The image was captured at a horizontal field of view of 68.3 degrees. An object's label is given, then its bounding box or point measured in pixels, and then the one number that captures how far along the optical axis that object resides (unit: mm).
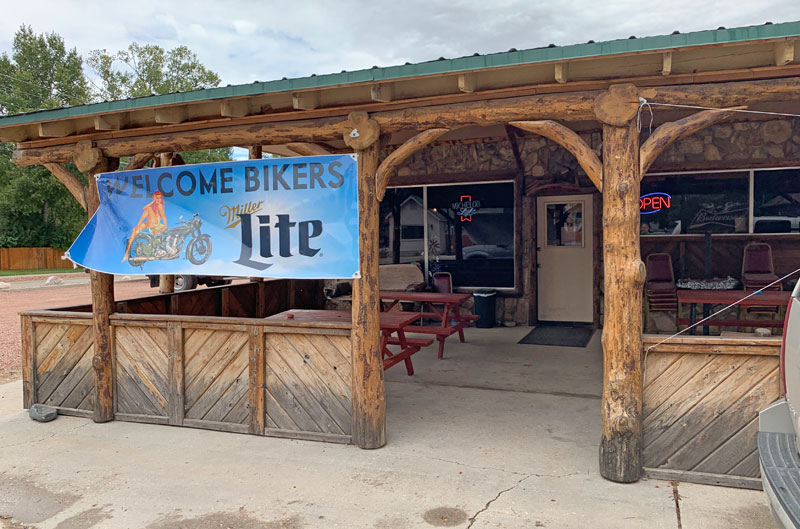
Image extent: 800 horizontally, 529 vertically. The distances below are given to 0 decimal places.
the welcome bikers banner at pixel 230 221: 4488
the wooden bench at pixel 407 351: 6090
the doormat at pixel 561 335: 8180
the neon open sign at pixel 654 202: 8453
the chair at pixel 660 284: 7840
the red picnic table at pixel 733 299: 5867
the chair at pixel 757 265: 7699
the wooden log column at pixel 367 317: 4410
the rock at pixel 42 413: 5305
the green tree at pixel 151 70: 36812
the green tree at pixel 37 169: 28844
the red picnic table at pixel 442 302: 6996
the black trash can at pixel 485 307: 9328
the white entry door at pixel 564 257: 9141
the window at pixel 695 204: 8172
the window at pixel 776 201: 7875
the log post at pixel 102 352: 5270
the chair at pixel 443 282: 9656
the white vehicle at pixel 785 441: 2338
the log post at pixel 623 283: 3756
